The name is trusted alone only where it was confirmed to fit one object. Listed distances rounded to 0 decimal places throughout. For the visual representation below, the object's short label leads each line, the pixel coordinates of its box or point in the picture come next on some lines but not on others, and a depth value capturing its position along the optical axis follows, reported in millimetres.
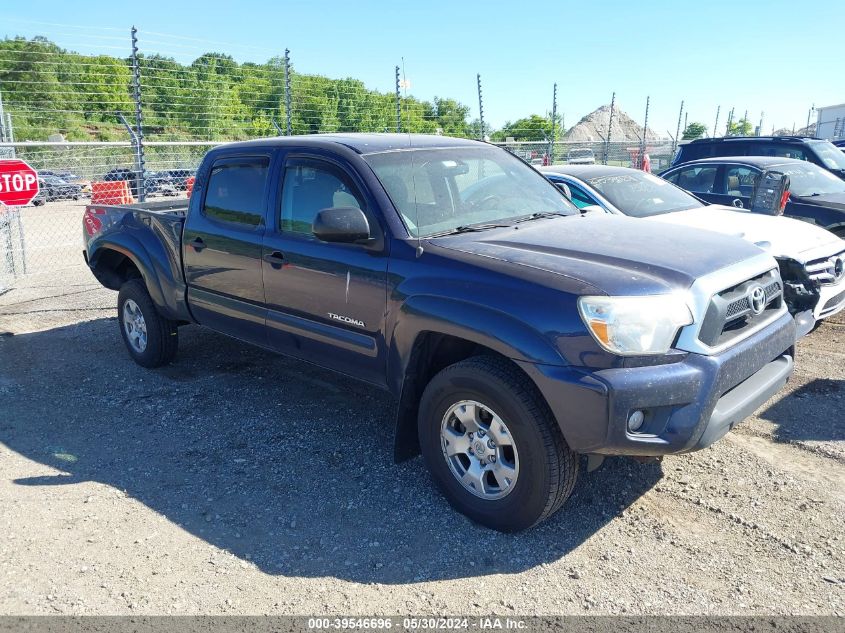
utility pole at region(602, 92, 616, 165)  18317
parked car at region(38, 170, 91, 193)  16344
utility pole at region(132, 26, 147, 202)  9422
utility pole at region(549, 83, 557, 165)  14547
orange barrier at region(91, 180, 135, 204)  12920
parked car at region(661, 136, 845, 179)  10773
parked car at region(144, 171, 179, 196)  13825
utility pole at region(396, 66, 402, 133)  12078
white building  44734
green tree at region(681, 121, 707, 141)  43775
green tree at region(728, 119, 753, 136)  67900
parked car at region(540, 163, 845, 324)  4730
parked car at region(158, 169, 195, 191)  13700
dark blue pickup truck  3070
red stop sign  8023
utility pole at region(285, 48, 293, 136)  10825
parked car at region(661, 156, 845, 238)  8273
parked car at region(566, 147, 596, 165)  24102
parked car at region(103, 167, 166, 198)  13675
